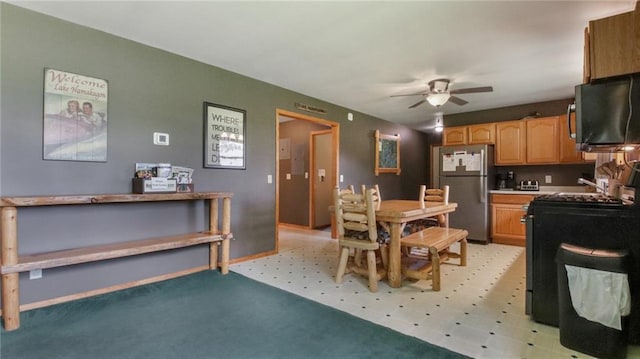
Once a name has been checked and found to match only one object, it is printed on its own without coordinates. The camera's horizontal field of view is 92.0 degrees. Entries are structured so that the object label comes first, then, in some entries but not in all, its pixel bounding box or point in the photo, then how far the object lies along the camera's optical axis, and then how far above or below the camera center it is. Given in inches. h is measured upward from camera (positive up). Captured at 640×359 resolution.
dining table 111.5 -16.5
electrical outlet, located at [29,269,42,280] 95.2 -29.0
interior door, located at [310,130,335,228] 249.4 +3.7
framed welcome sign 98.6 +21.1
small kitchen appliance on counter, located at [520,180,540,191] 199.6 -2.8
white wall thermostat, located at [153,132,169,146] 122.1 +16.7
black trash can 68.7 -32.5
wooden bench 111.1 -25.5
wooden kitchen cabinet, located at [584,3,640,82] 71.7 +32.5
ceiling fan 150.3 +43.1
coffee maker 211.9 -0.2
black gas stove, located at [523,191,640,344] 75.2 -14.1
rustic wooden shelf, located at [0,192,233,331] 82.6 -22.3
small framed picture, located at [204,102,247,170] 138.4 +20.5
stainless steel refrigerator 195.9 -2.2
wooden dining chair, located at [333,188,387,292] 111.5 -18.6
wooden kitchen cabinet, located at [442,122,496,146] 209.2 +32.5
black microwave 76.0 +17.5
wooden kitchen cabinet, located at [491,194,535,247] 188.2 -23.6
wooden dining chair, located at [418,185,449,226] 155.9 -9.0
